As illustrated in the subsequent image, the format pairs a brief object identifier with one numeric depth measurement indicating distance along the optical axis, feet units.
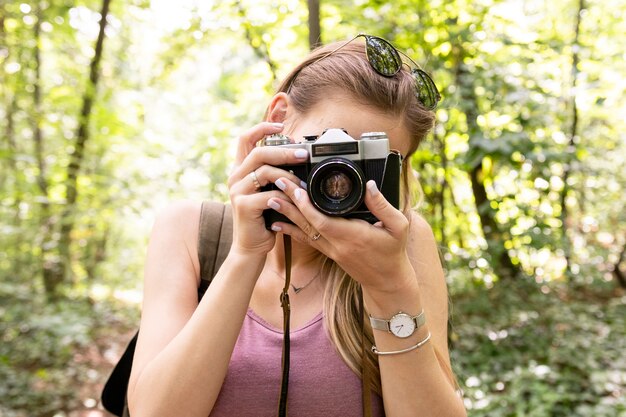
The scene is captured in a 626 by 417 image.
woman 3.57
